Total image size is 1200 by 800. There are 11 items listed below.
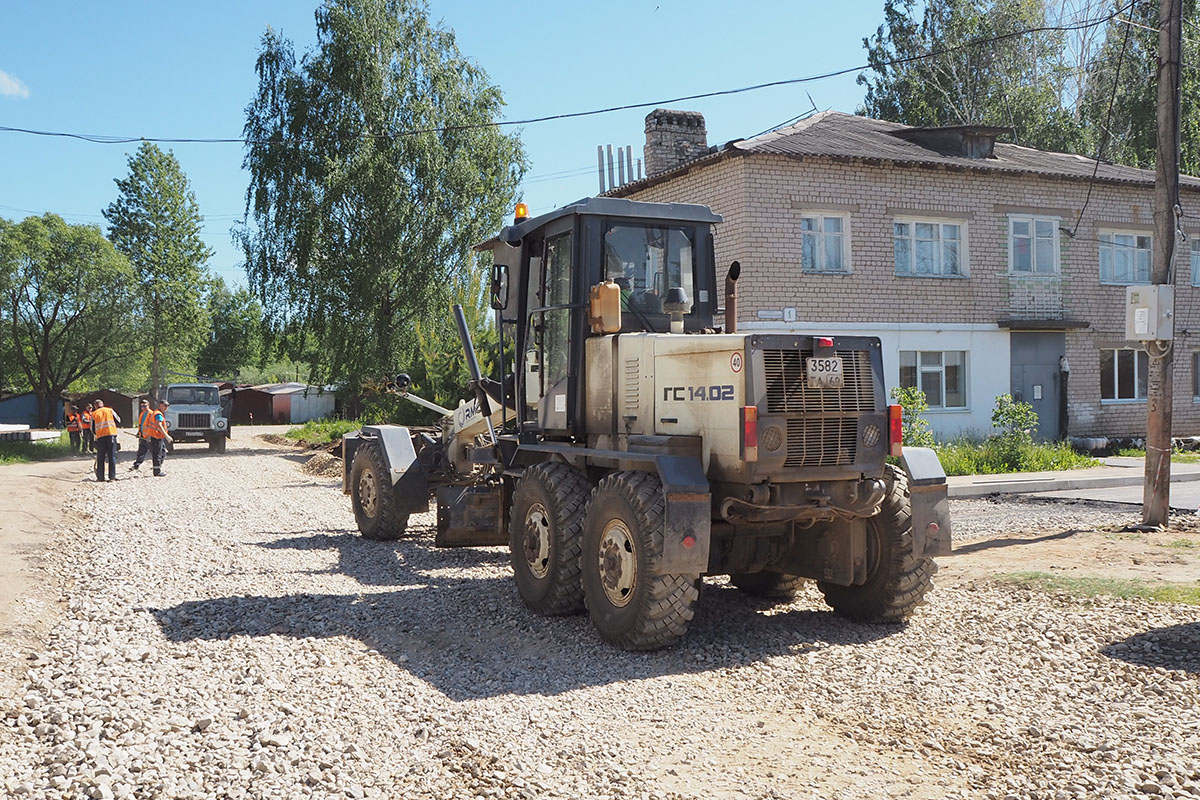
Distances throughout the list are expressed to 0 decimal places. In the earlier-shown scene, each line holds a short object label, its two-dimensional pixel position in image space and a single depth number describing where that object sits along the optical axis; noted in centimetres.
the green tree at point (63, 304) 4975
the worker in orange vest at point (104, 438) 2098
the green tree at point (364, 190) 3009
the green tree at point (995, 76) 3828
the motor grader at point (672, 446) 668
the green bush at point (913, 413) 1866
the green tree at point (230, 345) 10131
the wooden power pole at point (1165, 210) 1244
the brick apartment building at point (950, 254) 2075
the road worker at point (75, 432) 3148
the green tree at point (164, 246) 5719
